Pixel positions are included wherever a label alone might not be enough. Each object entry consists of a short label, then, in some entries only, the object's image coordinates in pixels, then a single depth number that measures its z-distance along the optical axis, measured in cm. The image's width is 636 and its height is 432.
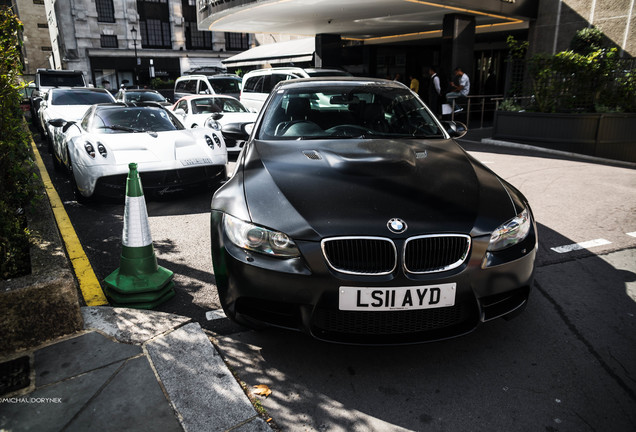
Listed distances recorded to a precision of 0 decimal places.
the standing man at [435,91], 1385
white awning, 2184
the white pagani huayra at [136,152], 560
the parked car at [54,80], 1647
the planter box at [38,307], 252
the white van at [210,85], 1396
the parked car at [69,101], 1011
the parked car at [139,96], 1388
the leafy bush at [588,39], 1365
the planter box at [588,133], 984
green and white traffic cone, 321
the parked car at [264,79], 1218
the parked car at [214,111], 948
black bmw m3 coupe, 226
